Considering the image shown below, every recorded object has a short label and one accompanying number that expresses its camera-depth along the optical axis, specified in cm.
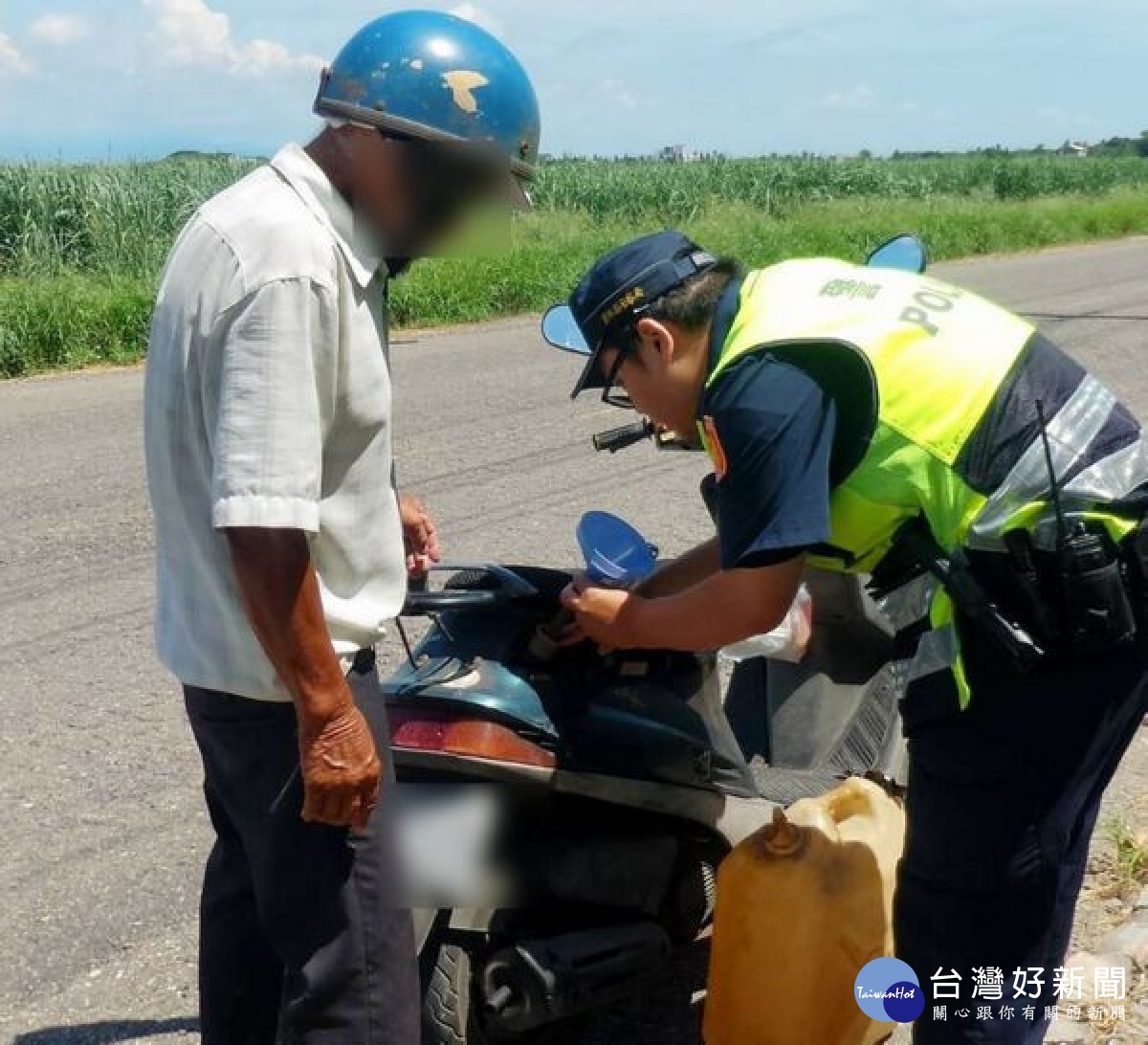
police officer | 231
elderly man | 203
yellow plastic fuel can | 279
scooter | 270
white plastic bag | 341
